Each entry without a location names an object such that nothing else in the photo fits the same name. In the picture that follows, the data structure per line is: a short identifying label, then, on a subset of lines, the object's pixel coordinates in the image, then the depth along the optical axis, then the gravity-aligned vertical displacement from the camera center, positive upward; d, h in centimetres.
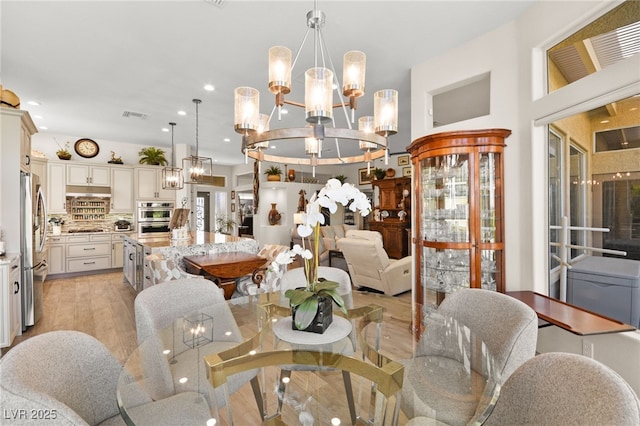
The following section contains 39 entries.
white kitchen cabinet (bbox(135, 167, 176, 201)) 693 +65
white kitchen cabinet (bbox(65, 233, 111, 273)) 608 -78
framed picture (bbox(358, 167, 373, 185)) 931 +105
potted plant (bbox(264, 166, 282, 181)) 862 +111
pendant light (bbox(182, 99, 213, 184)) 519 +72
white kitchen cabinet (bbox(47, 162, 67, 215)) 600 +52
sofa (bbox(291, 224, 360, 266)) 682 -65
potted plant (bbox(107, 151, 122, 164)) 674 +119
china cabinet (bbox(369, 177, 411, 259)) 750 -10
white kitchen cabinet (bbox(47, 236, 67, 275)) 586 -80
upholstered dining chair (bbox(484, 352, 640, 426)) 74 -52
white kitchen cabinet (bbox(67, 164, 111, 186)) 624 +82
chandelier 175 +68
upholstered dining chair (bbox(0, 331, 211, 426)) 73 -53
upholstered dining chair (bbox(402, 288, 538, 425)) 127 -70
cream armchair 456 -85
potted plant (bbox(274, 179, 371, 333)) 144 -24
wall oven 688 -6
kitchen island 390 -48
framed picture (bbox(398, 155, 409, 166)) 808 +135
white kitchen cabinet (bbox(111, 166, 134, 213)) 667 +54
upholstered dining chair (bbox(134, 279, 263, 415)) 137 -65
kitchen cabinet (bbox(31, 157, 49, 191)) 567 +87
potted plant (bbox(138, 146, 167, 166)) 705 +133
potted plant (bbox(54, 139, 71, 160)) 617 +122
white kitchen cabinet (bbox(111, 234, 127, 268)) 650 -77
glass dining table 128 -74
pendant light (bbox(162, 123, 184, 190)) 590 +70
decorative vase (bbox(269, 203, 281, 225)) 908 -12
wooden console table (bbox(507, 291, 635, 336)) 188 -74
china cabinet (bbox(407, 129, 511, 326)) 296 -2
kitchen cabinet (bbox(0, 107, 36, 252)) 321 +46
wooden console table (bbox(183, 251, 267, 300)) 336 -61
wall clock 652 +143
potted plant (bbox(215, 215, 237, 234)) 1026 -42
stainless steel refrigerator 337 -34
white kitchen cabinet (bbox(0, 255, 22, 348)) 291 -85
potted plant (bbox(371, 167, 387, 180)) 836 +104
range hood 621 +47
